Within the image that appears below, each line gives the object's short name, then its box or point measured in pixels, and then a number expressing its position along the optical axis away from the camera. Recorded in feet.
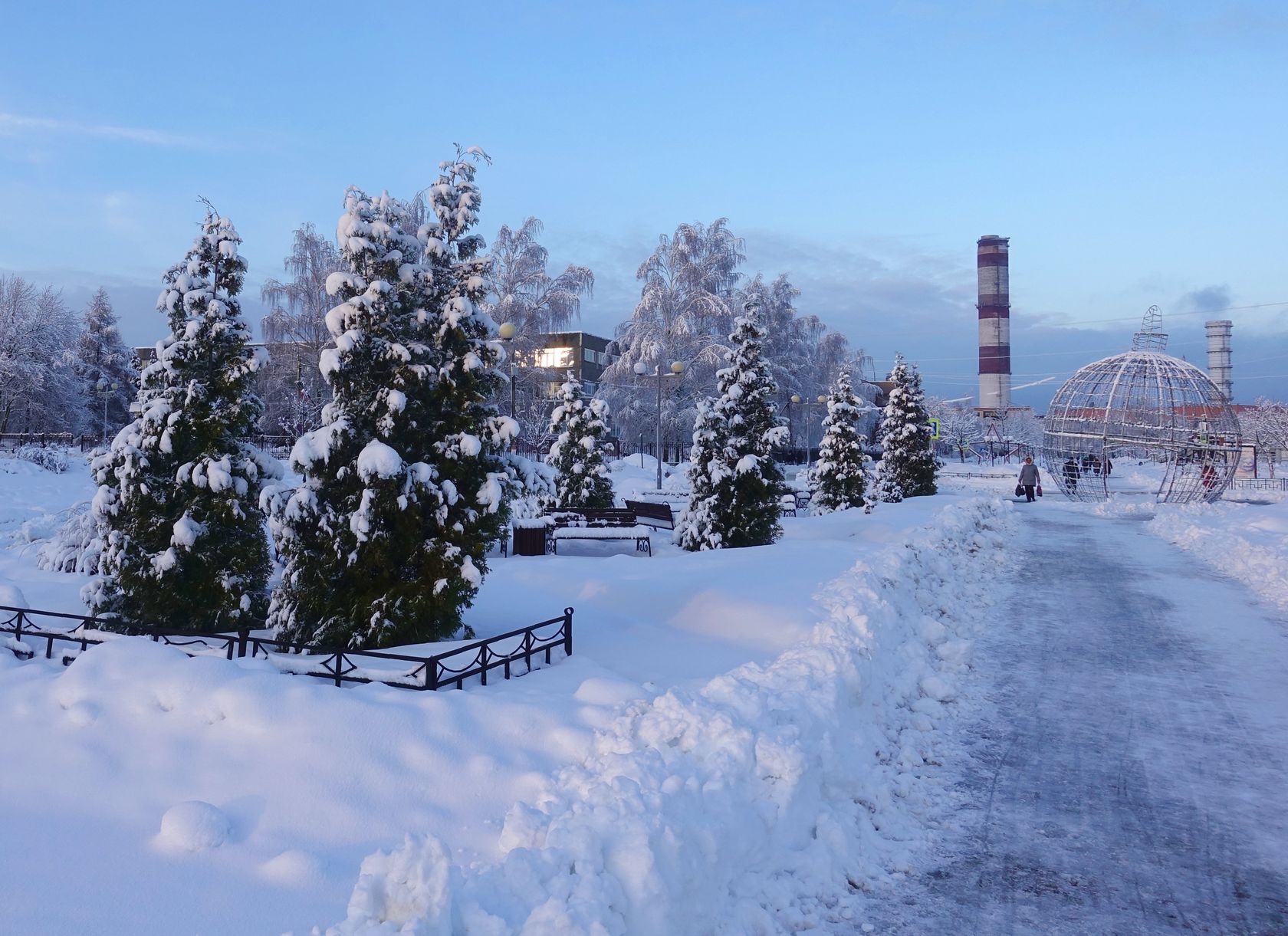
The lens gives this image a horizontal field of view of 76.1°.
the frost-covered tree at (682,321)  133.39
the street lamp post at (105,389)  148.97
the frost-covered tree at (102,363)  172.04
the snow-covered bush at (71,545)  51.11
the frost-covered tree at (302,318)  118.93
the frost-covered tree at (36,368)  142.72
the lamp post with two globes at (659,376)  80.48
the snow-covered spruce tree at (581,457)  86.69
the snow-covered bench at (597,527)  64.44
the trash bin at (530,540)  60.75
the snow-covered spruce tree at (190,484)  34.12
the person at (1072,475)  120.26
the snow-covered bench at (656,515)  76.02
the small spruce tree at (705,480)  63.10
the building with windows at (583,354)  259.19
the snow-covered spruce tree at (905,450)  114.21
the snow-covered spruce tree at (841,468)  98.32
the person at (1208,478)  103.91
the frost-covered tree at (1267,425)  215.92
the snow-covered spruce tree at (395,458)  30.91
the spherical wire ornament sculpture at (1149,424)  104.58
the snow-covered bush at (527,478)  33.46
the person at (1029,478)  115.75
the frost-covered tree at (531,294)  121.60
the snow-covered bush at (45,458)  110.32
